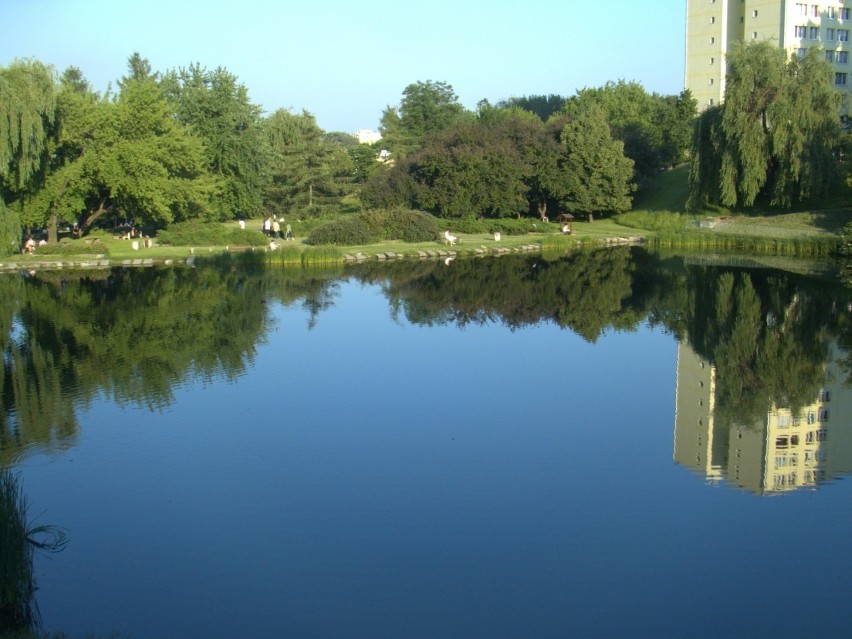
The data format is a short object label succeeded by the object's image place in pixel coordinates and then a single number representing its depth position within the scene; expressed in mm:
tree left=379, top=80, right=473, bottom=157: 76562
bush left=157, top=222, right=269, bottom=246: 39812
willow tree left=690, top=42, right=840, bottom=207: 40344
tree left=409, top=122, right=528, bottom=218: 49344
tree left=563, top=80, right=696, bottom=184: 53312
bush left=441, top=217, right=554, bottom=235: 46781
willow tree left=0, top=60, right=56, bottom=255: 33625
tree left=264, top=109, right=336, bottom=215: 53250
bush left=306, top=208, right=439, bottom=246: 40312
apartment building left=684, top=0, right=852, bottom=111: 66688
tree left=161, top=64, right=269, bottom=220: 49250
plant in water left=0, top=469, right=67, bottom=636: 7906
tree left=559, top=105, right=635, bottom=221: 48906
